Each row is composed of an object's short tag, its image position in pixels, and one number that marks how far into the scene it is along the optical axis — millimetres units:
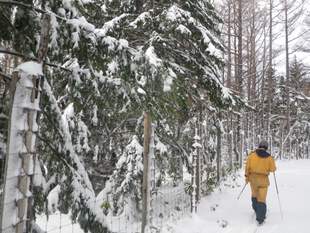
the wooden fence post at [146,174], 6711
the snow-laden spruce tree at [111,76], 3623
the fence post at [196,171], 9096
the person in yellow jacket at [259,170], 8734
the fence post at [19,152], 2641
